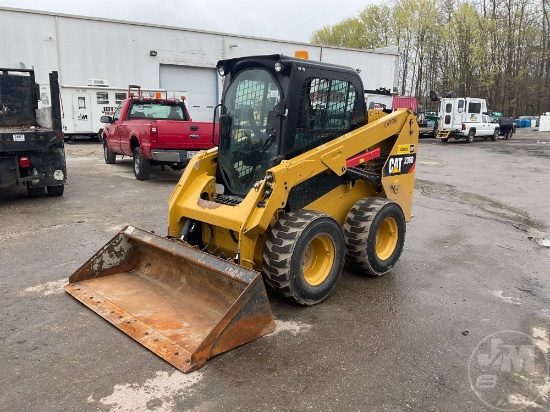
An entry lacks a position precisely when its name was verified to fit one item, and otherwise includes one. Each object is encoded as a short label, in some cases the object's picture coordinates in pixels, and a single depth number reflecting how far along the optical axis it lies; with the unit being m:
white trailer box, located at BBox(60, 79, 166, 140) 20.28
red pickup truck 10.33
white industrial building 22.03
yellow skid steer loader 3.70
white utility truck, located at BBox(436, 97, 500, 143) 25.31
